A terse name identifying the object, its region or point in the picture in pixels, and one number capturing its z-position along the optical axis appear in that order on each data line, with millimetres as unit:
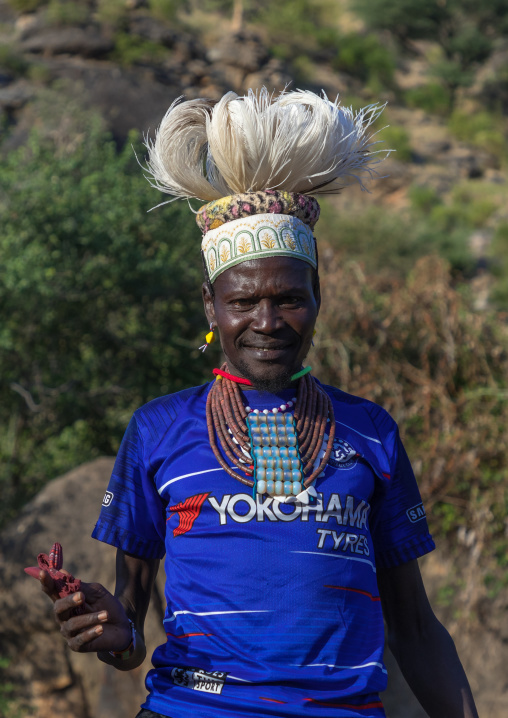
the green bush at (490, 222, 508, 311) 16531
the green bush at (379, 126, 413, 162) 24422
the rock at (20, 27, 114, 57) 21891
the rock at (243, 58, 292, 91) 23492
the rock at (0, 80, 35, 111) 18750
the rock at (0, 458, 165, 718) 5078
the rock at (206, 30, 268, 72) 23969
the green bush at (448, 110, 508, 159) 26500
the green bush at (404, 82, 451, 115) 29969
